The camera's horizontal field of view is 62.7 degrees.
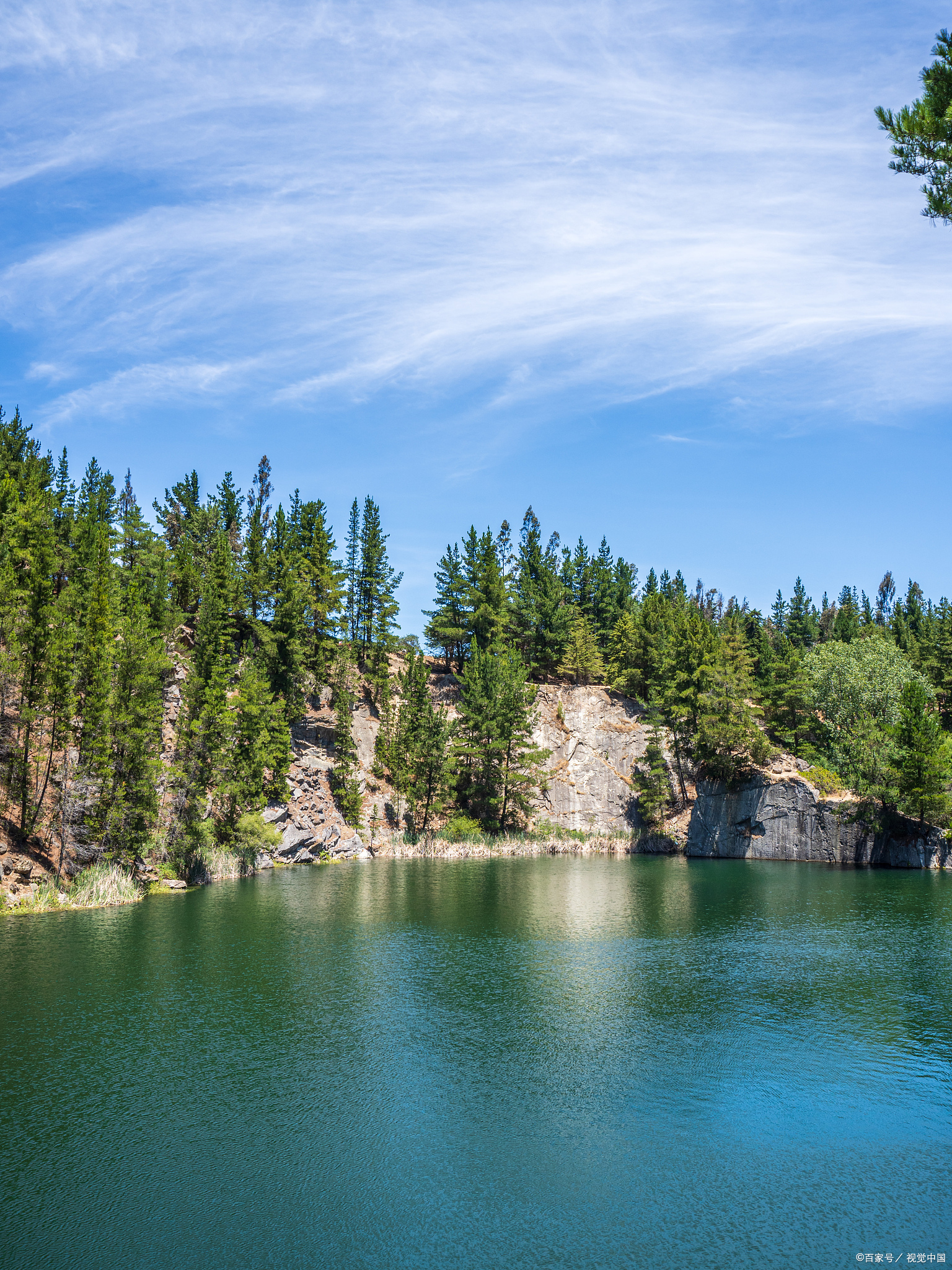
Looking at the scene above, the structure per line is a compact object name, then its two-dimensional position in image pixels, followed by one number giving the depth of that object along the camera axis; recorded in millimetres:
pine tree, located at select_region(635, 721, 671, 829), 79500
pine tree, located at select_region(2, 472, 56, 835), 39875
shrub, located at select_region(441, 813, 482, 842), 75500
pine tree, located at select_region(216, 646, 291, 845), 58375
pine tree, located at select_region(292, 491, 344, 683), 80000
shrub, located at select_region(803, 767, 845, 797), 66750
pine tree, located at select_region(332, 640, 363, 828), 73312
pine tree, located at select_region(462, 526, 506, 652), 90375
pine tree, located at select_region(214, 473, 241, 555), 97688
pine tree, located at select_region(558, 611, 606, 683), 94562
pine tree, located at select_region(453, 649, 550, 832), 79250
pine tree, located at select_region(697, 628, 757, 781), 71125
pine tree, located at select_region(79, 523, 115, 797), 42062
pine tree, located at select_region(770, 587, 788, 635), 141375
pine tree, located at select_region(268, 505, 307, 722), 73562
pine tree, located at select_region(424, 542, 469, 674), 93562
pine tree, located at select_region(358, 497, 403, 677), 89062
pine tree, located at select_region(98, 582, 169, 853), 43375
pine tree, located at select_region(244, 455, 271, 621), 78750
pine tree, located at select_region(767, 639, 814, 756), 81875
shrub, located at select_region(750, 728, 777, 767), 71000
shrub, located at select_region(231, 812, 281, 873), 57719
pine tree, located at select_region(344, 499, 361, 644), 91562
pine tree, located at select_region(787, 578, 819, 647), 123438
